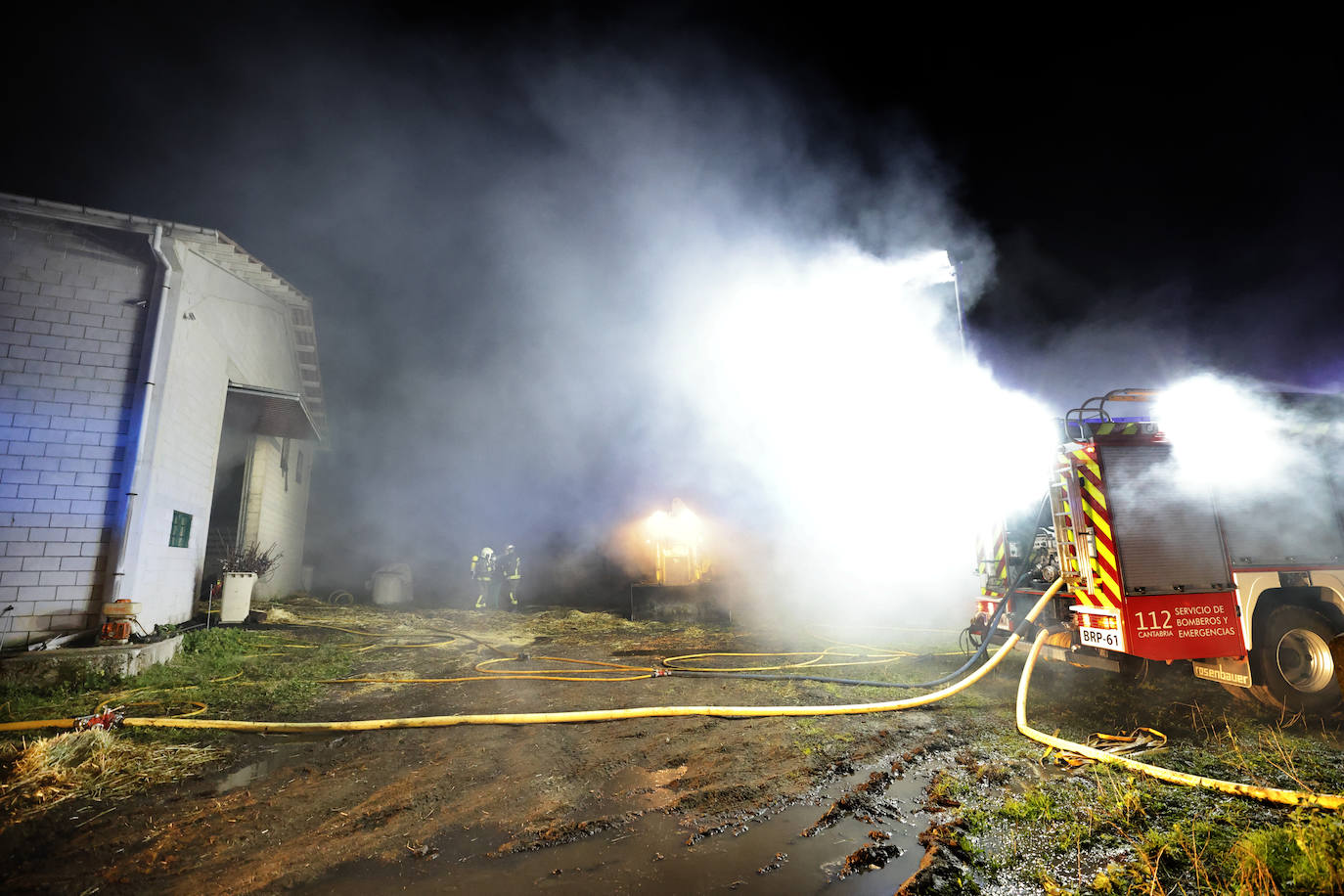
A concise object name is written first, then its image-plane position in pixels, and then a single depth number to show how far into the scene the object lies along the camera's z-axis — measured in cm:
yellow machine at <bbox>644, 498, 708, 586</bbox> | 1456
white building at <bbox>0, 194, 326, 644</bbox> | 693
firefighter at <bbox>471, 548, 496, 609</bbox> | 1592
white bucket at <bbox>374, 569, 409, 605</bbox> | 1617
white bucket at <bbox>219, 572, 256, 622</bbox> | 995
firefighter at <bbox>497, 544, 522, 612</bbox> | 1625
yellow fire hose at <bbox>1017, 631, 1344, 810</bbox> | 311
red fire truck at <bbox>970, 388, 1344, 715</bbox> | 542
